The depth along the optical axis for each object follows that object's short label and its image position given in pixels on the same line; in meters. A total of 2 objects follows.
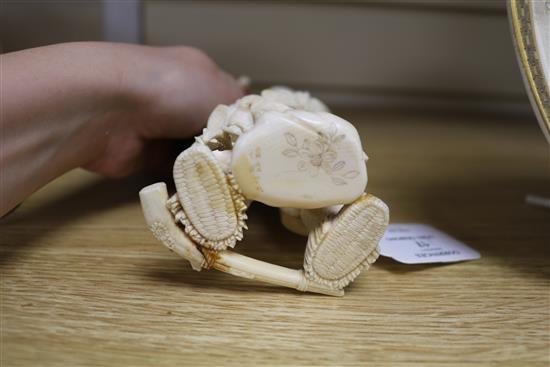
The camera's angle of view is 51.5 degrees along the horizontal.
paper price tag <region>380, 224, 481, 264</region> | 0.52
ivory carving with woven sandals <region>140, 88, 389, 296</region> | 0.40
